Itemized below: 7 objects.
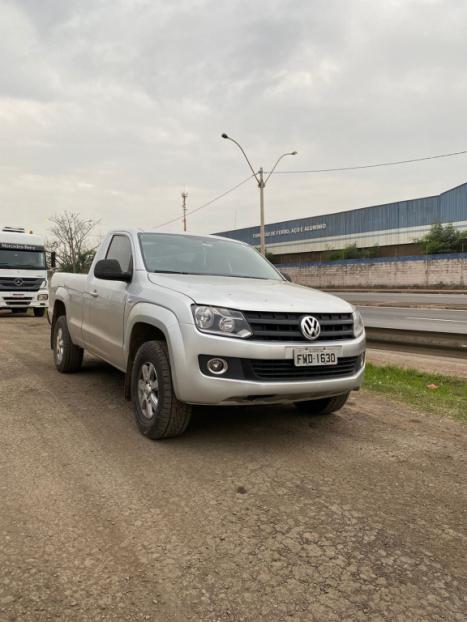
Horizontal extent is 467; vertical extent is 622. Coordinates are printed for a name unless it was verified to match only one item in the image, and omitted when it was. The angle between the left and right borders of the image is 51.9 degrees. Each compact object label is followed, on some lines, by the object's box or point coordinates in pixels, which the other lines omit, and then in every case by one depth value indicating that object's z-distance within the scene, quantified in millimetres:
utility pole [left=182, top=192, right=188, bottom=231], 49406
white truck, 16531
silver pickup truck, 3398
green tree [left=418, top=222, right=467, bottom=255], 41500
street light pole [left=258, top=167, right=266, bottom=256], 27812
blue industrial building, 46094
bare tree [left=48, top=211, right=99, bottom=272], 50347
